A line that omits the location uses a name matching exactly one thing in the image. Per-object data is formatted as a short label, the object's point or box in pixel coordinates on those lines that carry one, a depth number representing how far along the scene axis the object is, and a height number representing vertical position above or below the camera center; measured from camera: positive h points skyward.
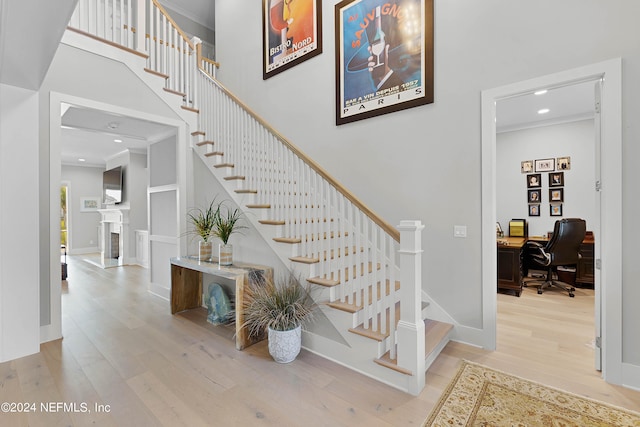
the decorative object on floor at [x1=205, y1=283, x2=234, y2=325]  3.23 -1.09
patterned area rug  1.72 -1.26
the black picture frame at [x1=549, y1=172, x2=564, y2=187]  5.21 +0.57
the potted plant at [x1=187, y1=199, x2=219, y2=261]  3.36 -0.25
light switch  2.77 -0.20
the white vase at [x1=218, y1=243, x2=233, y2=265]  3.13 -0.47
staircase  2.04 -0.03
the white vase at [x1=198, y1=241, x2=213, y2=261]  3.41 -0.47
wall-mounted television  7.15 +0.66
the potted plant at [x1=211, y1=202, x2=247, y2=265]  3.12 -0.17
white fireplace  6.75 -0.61
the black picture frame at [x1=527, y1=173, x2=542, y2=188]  5.43 +0.57
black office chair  4.11 -0.55
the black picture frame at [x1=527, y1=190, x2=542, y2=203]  5.43 +0.27
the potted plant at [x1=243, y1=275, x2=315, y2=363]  2.40 -0.88
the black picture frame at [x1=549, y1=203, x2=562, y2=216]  5.25 +0.02
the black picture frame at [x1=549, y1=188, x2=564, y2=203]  5.21 +0.28
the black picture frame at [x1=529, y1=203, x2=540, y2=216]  5.47 +0.00
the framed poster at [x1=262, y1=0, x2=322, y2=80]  3.90 +2.57
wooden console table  2.66 -0.83
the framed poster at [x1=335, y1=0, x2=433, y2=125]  2.96 +1.72
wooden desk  4.05 -0.79
